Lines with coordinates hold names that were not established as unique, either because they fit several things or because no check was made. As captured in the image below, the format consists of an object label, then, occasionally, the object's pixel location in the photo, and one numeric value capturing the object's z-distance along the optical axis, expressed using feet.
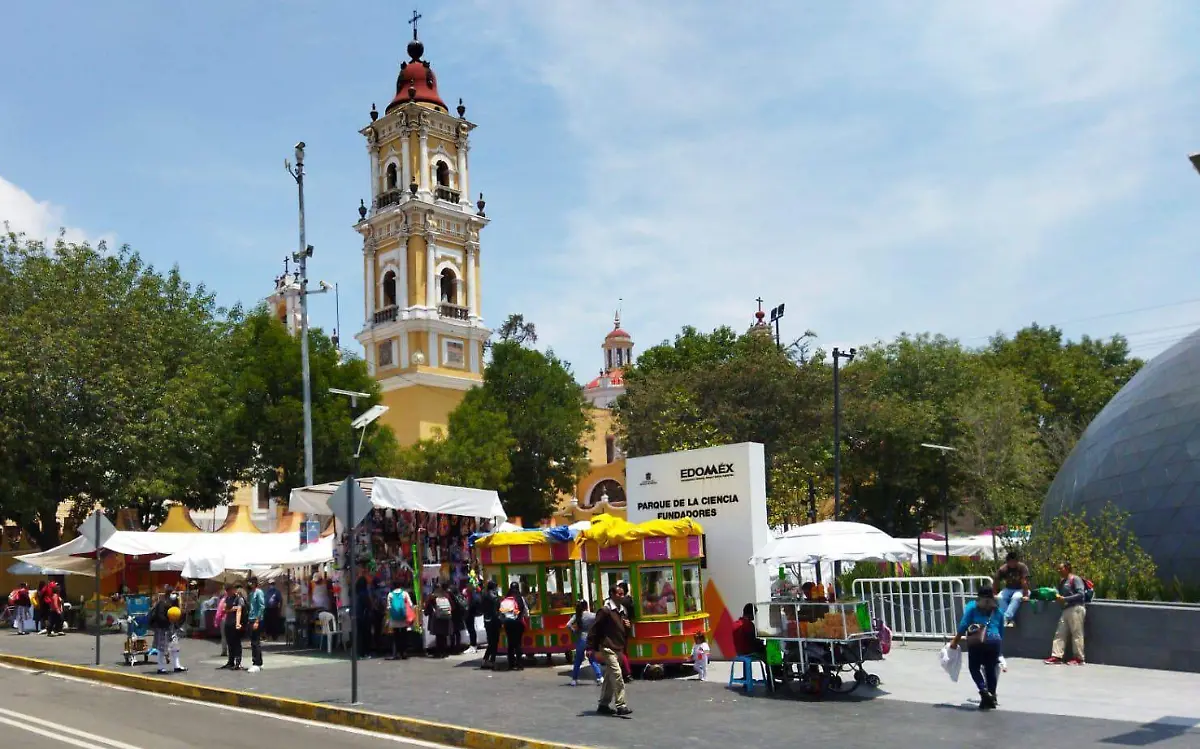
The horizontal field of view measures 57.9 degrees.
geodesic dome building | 62.39
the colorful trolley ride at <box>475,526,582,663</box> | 59.88
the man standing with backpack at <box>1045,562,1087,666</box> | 53.67
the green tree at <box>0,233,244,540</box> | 101.65
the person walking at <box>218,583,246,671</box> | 60.75
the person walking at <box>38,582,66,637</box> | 93.15
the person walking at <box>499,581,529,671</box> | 58.49
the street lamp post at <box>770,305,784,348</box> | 194.59
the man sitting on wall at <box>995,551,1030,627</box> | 56.59
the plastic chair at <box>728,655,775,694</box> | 46.83
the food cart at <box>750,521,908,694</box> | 45.19
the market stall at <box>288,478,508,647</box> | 70.13
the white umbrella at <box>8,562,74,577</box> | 109.70
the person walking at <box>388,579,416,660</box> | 66.54
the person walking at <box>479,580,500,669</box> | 59.31
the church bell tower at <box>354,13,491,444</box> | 192.13
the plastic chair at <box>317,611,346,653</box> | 73.15
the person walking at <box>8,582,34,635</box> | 97.55
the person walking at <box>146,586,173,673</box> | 59.72
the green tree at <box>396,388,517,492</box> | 157.28
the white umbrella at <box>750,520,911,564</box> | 59.77
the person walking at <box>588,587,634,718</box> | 41.06
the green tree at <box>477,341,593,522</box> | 173.78
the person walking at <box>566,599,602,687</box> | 52.54
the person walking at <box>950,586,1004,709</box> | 40.22
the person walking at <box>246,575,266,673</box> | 61.31
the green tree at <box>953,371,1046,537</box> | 134.72
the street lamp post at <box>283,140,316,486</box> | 100.94
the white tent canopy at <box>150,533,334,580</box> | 84.12
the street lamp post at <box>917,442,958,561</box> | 156.03
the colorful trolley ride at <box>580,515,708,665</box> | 53.67
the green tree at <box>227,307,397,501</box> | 135.64
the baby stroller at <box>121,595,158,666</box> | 64.80
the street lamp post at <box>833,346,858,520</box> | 113.65
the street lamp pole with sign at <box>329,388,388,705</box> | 44.96
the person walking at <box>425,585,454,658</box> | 67.31
